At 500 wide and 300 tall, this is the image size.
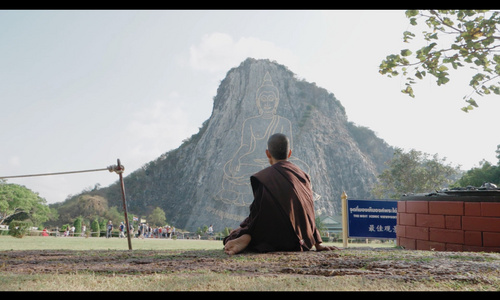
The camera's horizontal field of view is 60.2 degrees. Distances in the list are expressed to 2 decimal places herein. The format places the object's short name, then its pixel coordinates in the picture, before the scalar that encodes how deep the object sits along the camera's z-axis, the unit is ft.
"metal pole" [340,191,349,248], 32.91
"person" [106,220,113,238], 91.05
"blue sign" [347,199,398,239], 33.63
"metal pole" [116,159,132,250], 24.08
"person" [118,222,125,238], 97.55
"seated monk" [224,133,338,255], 17.07
